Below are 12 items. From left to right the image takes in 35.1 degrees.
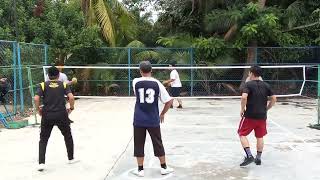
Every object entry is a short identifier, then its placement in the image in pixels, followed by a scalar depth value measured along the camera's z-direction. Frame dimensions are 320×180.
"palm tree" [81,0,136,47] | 23.06
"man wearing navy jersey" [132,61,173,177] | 7.48
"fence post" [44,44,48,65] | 18.47
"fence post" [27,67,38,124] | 13.32
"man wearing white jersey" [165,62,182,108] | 17.41
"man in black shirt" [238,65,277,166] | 8.38
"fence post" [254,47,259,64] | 22.70
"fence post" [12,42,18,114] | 14.88
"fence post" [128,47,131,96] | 22.69
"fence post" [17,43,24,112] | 15.26
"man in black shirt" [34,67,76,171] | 7.99
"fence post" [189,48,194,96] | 22.69
